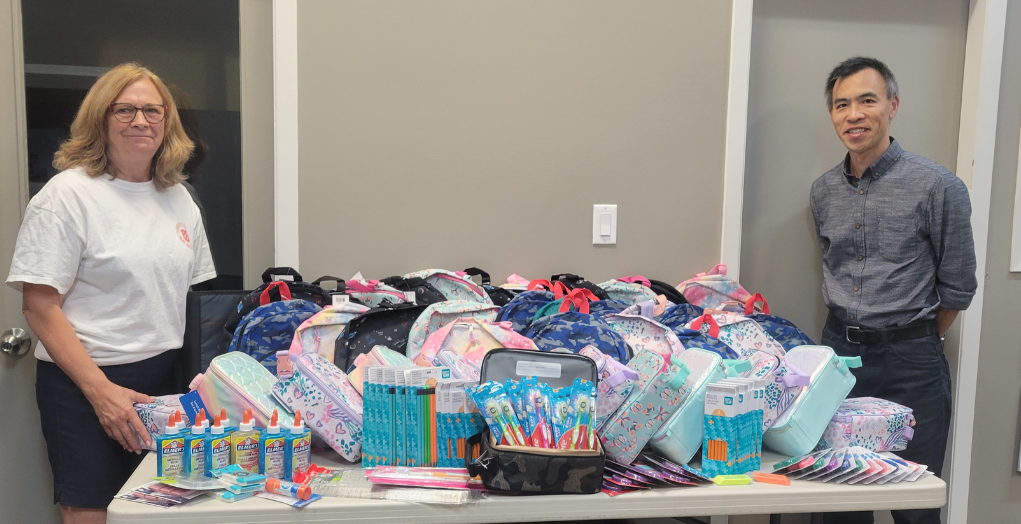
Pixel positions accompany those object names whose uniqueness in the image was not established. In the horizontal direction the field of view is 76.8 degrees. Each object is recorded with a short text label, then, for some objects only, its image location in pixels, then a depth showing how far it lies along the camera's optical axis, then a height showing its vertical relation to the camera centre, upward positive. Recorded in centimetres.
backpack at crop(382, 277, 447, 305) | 235 -34
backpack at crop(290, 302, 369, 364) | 198 -42
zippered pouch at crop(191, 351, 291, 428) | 157 -49
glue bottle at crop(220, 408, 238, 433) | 147 -52
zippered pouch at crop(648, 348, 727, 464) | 155 -53
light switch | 272 -8
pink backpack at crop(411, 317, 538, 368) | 191 -41
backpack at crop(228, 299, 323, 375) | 204 -43
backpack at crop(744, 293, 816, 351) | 228 -44
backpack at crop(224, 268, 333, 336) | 218 -34
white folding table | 135 -66
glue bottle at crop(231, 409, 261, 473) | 146 -57
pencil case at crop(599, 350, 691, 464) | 152 -48
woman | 181 -27
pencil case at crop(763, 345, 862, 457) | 162 -50
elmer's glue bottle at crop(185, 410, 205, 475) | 141 -57
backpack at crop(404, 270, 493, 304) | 246 -32
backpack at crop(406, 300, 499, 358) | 201 -38
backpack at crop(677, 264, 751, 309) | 268 -35
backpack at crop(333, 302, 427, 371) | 200 -43
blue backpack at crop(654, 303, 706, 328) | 228 -39
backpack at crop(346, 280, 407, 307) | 230 -35
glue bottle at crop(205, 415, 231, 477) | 143 -57
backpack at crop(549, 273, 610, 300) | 246 -31
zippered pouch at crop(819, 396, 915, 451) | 168 -57
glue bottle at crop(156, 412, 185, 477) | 141 -57
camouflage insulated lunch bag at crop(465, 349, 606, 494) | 138 -57
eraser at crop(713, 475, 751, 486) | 149 -63
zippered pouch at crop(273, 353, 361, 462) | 157 -52
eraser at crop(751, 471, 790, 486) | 150 -63
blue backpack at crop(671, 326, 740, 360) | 196 -42
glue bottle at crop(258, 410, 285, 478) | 146 -58
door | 219 -60
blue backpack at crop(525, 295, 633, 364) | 189 -40
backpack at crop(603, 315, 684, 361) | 195 -41
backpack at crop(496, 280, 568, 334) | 223 -37
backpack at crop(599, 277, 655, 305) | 252 -34
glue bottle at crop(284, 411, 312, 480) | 147 -58
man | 241 -20
